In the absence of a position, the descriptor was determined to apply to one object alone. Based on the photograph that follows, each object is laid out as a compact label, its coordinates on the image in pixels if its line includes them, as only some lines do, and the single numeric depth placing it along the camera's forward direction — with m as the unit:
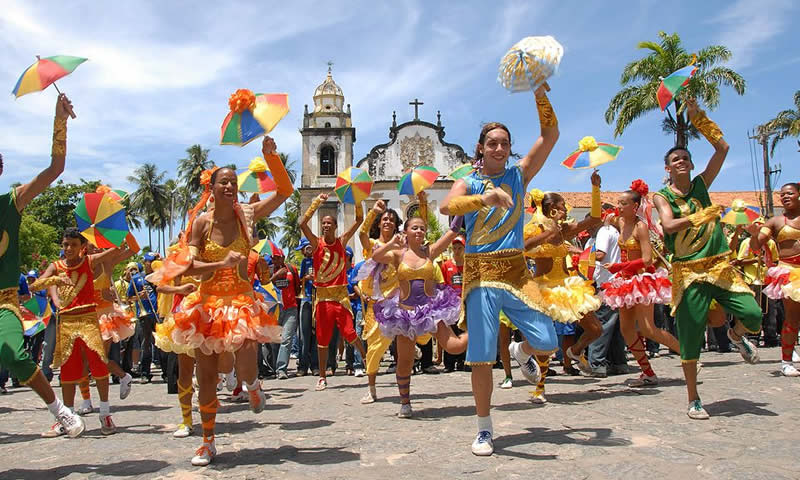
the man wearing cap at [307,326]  11.42
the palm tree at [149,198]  69.19
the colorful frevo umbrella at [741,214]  10.41
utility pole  32.56
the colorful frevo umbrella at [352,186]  8.51
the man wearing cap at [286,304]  11.09
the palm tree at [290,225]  67.57
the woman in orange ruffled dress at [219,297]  4.48
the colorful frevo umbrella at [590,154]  7.02
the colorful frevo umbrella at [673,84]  5.72
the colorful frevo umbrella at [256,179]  6.49
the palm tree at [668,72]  22.88
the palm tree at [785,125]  30.67
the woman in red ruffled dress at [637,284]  7.23
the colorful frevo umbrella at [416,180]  7.62
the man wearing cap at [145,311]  11.50
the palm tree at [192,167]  64.06
